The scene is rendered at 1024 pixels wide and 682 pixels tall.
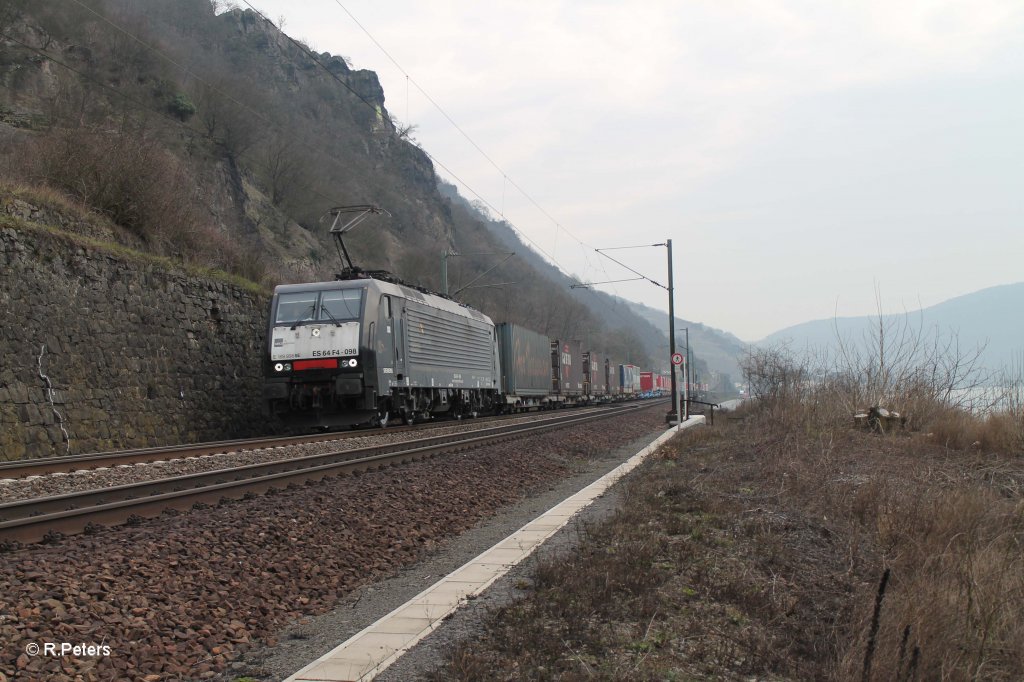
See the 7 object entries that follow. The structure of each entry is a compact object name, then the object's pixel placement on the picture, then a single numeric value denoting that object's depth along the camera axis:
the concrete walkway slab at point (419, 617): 4.40
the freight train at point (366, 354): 17.94
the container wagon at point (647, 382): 84.36
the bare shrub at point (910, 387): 13.93
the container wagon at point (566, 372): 42.97
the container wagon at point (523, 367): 33.66
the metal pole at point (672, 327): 29.55
